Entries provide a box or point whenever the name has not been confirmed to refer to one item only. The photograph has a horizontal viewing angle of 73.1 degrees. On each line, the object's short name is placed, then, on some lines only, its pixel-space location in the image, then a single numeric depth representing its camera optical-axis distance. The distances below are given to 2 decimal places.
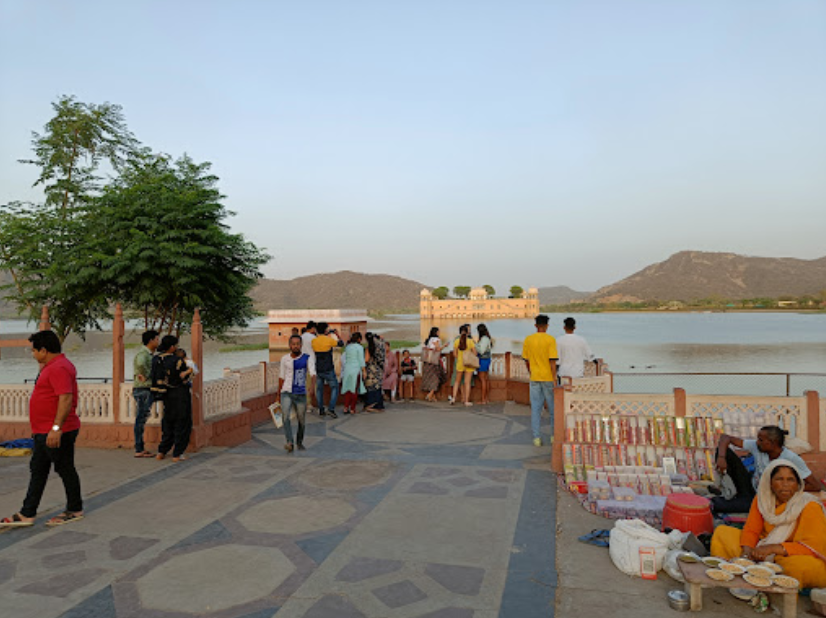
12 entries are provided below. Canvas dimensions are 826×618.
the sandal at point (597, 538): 4.61
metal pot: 3.52
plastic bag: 4.06
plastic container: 4.48
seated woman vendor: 3.63
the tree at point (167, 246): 14.67
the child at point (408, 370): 13.09
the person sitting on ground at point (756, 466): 4.77
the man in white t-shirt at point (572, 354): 8.89
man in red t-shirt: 4.96
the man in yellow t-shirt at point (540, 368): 8.29
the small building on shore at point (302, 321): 42.79
